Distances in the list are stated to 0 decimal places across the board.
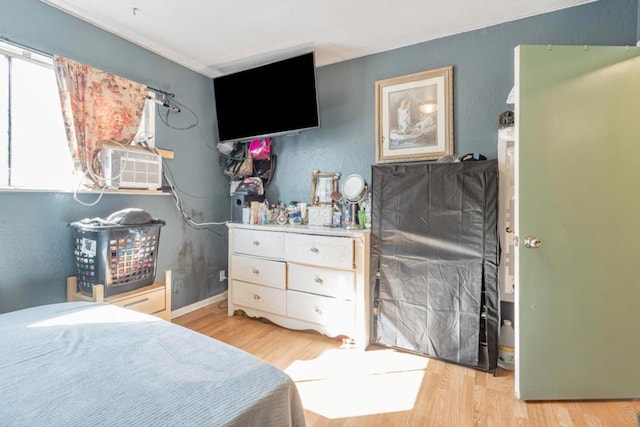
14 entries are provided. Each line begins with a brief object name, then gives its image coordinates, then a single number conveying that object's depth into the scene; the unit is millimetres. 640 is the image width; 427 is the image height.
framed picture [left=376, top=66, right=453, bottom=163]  2350
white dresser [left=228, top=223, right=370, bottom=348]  2211
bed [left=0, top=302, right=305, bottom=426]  697
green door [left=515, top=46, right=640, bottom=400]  1580
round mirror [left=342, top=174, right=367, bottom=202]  2570
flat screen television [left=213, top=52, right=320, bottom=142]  2492
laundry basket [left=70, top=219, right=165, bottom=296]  1875
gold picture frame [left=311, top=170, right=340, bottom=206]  2762
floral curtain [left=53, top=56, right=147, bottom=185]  1974
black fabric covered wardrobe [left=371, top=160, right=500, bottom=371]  1925
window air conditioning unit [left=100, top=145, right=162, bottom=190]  2082
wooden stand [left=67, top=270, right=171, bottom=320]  1894
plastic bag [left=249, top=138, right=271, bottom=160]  3025
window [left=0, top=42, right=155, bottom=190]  1821
